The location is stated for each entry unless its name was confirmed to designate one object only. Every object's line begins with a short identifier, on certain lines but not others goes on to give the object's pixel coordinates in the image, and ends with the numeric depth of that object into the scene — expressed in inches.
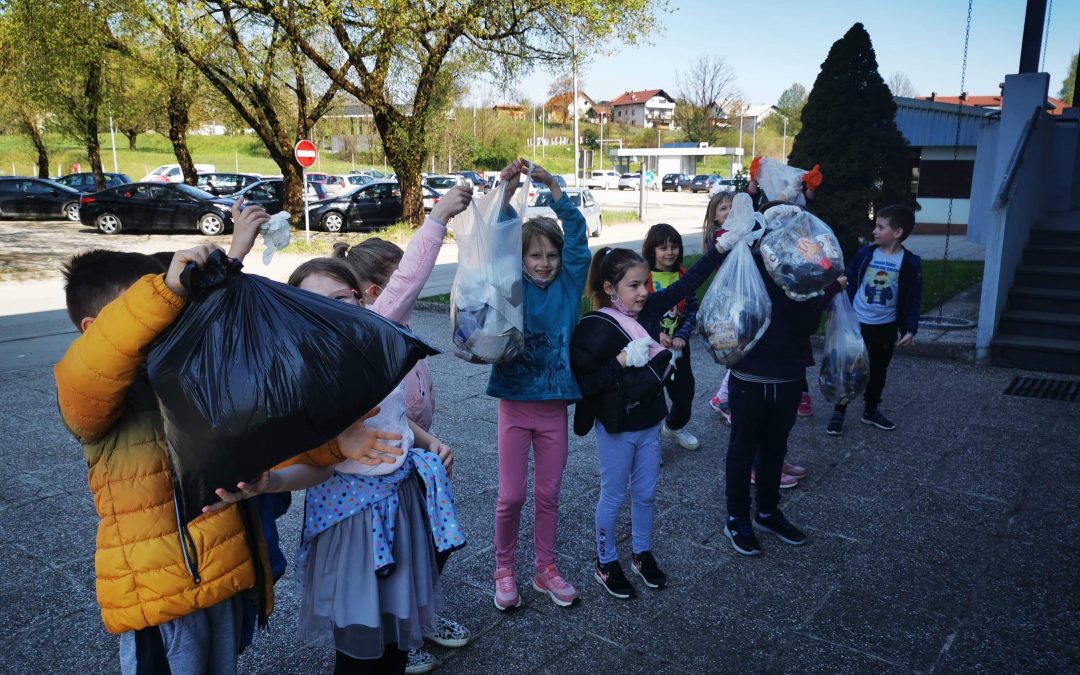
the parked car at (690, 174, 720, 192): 1897.4
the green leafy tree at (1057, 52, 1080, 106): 1624.1
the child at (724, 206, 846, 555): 137.3
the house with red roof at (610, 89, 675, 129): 4603.8
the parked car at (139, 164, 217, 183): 1556.3
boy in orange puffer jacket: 68.3
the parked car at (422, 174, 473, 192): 1185.4
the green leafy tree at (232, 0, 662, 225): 621.6
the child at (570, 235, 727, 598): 120.6
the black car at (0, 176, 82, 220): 979.9
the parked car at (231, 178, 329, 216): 914.1
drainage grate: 236.8
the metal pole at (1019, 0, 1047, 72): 352.2
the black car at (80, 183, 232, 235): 809.5
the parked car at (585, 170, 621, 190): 2054.0
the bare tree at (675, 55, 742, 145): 2679.6
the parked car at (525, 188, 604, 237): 824.6
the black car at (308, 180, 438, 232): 836.0
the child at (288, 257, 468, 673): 82.8
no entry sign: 662.5
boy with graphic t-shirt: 201.8
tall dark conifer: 377.1
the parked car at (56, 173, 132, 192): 1229.5
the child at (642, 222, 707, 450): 165.2
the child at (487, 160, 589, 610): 117.6
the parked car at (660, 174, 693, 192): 2034.9
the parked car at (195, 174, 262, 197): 1171.3
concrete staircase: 269.7
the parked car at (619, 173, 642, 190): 2063.6
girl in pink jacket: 98.1
